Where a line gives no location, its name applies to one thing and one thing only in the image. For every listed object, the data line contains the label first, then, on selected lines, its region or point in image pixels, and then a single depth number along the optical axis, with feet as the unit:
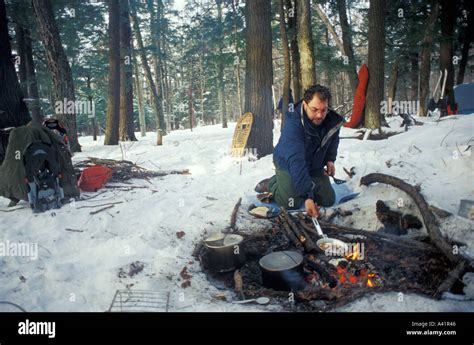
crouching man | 12.91
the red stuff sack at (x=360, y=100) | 31.94
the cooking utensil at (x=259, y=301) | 9.43
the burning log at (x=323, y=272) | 10.29
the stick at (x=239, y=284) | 10.03
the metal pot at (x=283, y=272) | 10.17
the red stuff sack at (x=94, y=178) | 19.17
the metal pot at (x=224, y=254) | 11.51
